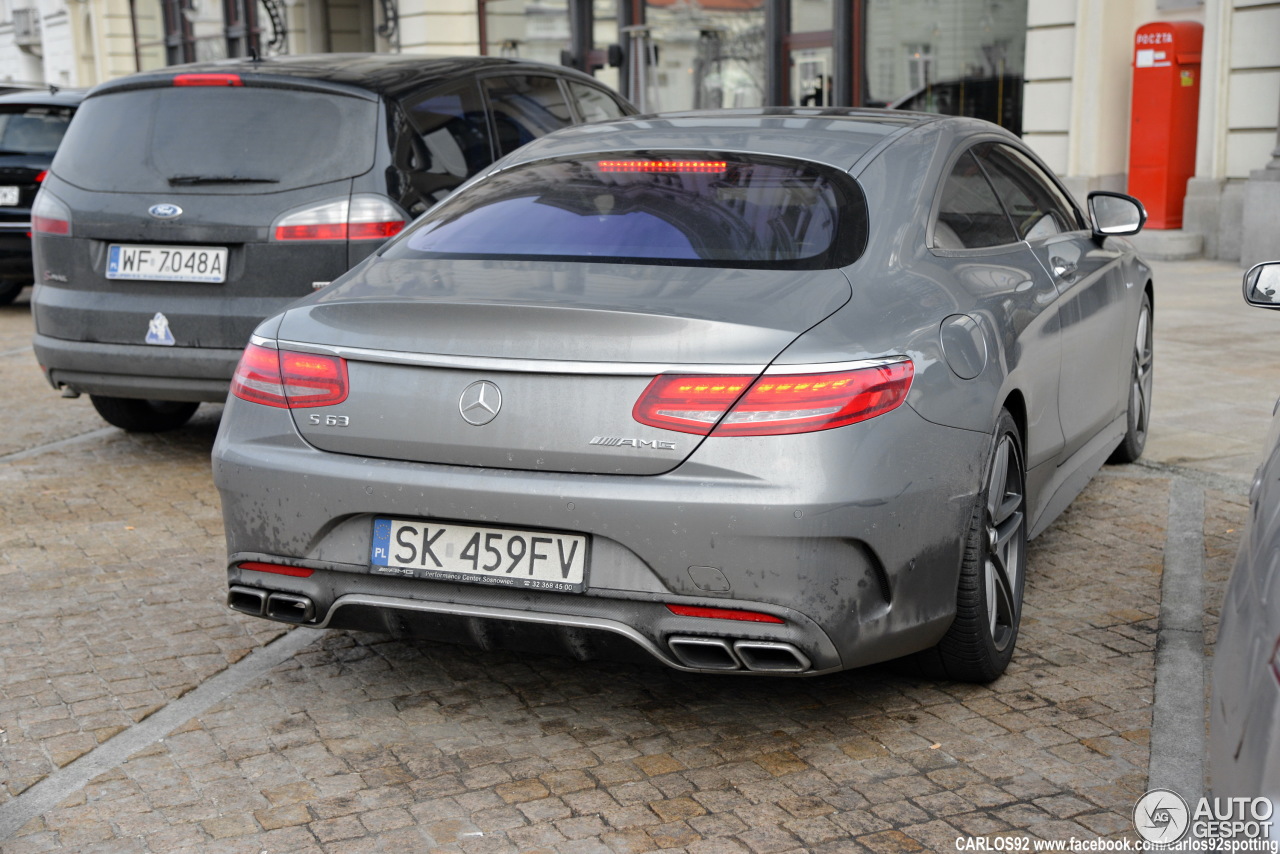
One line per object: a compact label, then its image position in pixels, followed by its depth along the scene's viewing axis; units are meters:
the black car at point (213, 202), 5.62
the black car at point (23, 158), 11.57
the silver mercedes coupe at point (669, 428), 2.99
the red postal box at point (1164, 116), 13.38
